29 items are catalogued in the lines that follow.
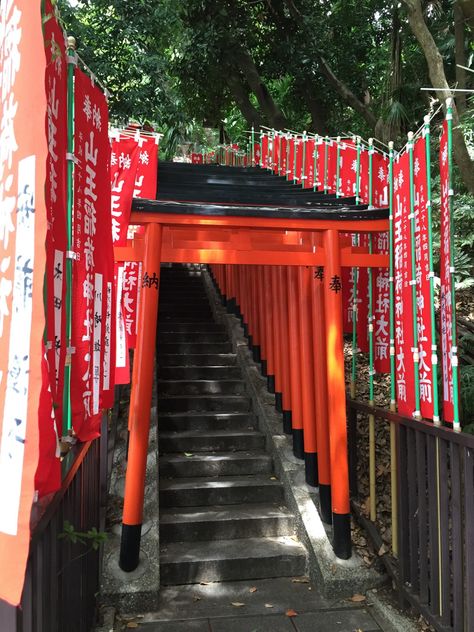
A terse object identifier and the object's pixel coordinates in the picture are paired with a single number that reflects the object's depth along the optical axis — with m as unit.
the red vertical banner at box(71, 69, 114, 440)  2.69
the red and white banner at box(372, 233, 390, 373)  4.83
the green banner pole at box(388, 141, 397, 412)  4.28
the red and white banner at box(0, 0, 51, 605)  1.47
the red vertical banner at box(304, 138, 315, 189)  7.48
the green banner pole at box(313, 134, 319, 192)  6.86
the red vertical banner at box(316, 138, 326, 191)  6.85
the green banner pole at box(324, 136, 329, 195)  6.50
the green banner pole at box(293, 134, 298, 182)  8.05
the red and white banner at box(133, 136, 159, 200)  6.01
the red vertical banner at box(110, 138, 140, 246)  4.50
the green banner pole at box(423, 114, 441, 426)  3.57
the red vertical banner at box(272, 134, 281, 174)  9.31
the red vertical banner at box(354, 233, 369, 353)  5.43
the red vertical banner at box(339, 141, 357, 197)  5.99
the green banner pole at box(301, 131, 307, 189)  7.35
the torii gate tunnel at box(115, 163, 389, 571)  4.38
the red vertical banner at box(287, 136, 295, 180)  8.34
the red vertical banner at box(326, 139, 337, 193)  6.54
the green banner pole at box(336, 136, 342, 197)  5.84
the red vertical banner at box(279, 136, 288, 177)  8.95
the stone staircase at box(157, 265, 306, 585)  4.63
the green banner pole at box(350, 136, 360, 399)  5.30
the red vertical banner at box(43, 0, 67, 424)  2.16
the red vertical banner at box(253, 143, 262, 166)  12.47
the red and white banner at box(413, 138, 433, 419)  3.66
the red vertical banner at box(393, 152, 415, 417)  3.95
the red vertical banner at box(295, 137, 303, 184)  7.86
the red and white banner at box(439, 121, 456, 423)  3.38
